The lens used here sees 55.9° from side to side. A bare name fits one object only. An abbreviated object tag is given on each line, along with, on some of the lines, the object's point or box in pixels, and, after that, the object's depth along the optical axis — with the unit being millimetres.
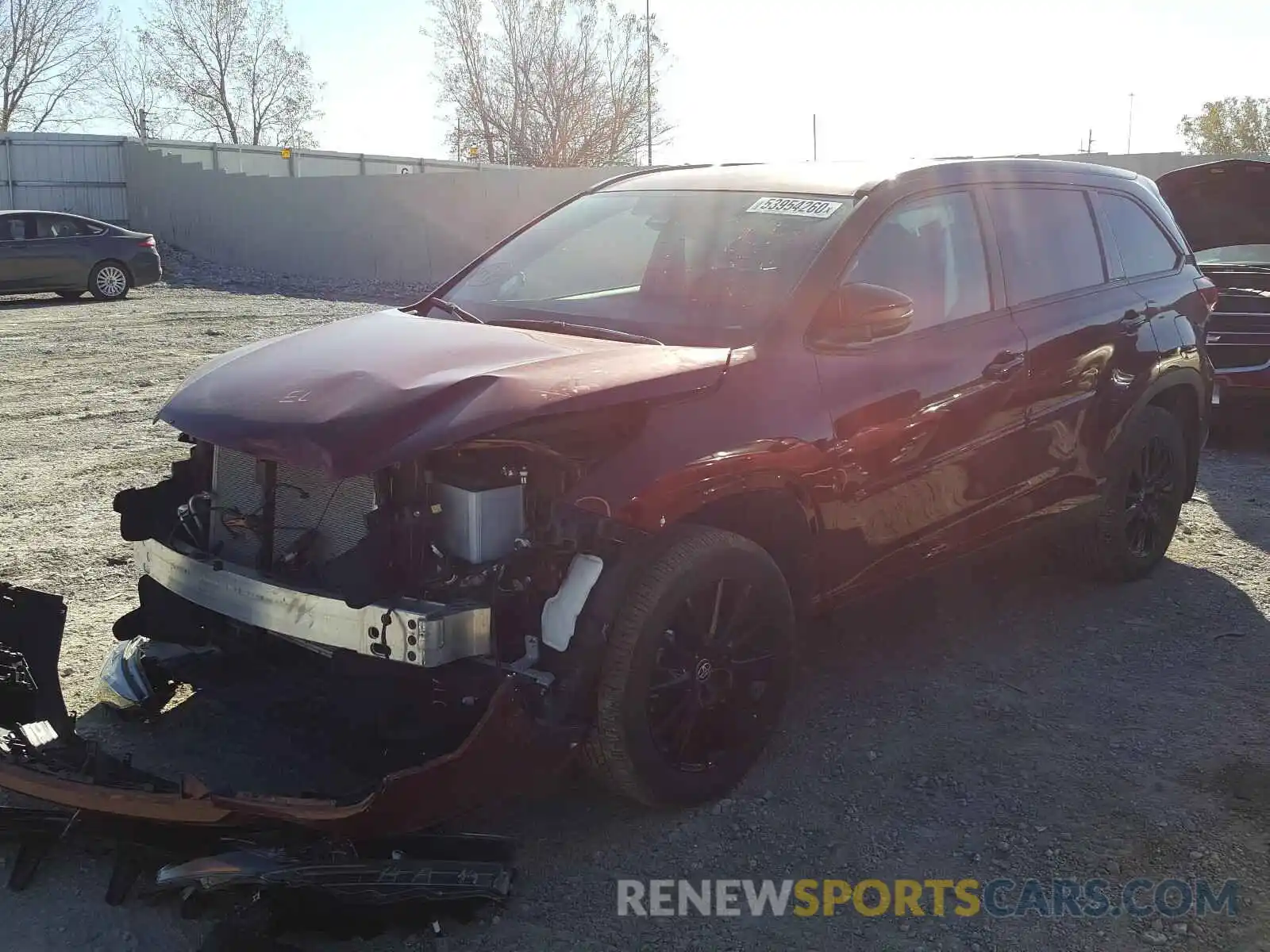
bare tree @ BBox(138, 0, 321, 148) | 53750
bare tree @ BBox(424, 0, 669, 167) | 49562
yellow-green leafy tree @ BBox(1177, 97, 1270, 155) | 53312
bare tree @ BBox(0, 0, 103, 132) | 49750
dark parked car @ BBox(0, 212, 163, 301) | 18938
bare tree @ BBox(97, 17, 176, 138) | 52000
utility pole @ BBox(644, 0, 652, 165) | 48075
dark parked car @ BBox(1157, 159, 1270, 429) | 8133
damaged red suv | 3102
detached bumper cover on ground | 2842
